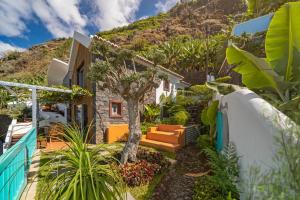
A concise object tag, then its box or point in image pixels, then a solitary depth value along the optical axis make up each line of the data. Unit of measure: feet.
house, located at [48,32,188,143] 28.81
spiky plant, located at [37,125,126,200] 6.55
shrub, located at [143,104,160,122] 34.16
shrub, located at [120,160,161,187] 15.40
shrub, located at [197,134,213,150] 20.48
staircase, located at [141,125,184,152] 23.73
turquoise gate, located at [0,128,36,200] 9.37
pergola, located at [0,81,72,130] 22.53
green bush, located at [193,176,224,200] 10.73
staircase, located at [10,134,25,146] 26.07
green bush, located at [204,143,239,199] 9.87
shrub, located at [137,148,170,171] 18.58
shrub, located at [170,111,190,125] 29.39
